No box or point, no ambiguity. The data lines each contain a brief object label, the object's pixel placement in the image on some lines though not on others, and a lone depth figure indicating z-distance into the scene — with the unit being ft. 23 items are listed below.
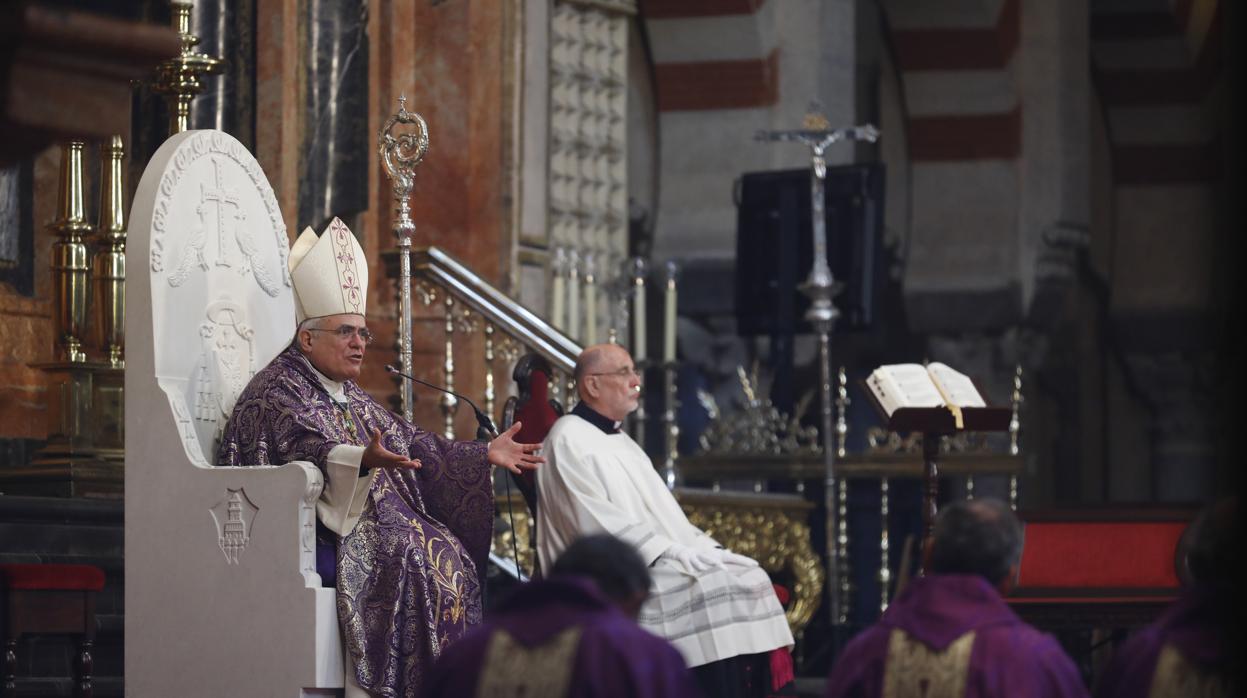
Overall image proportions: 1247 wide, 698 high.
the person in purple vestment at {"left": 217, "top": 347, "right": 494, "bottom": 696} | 41.11
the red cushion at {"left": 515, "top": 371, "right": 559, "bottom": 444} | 51.67
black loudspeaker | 77.20
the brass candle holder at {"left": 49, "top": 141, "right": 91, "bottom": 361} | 52.80
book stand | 49.70
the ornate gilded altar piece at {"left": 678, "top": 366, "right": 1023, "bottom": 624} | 71.36
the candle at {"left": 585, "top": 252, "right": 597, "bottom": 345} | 67.97
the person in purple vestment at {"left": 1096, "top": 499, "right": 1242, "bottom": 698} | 27.71
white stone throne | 40.45
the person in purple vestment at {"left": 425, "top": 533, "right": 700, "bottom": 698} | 25.36
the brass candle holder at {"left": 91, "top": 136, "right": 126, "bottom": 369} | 53.57
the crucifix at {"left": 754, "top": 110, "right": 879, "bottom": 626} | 69.26
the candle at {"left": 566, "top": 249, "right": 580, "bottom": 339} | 67.72
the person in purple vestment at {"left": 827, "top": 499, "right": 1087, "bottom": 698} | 28.30
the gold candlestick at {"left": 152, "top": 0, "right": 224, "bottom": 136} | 54.13
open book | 50.16
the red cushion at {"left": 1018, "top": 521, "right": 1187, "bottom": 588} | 53.67
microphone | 45.63
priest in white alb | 44.57
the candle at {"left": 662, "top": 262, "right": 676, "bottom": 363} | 68.64
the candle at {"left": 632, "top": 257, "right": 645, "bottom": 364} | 69.00
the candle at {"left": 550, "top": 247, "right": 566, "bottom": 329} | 69.05
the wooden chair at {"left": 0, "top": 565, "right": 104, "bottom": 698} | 40.60
